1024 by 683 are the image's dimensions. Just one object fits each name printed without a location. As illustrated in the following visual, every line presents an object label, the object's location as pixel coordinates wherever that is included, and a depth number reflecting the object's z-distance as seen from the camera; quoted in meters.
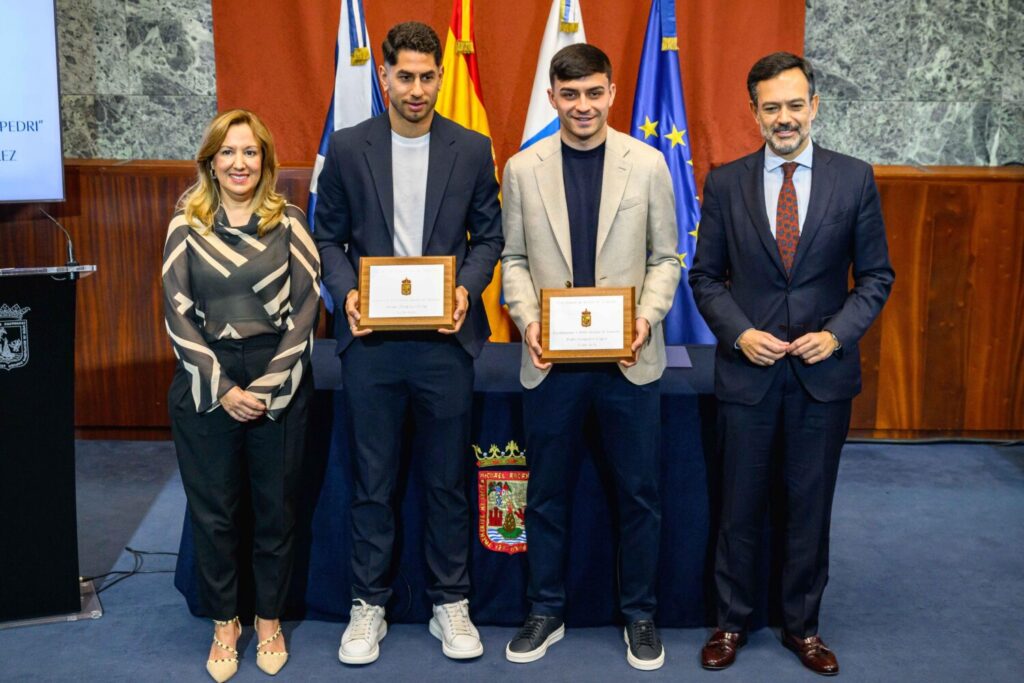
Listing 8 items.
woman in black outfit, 2.99
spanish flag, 4.80
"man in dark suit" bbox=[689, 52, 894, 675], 2.94
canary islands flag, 4.72
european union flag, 4.79
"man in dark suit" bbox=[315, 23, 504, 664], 3.06
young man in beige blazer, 3.02
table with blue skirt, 3.38
